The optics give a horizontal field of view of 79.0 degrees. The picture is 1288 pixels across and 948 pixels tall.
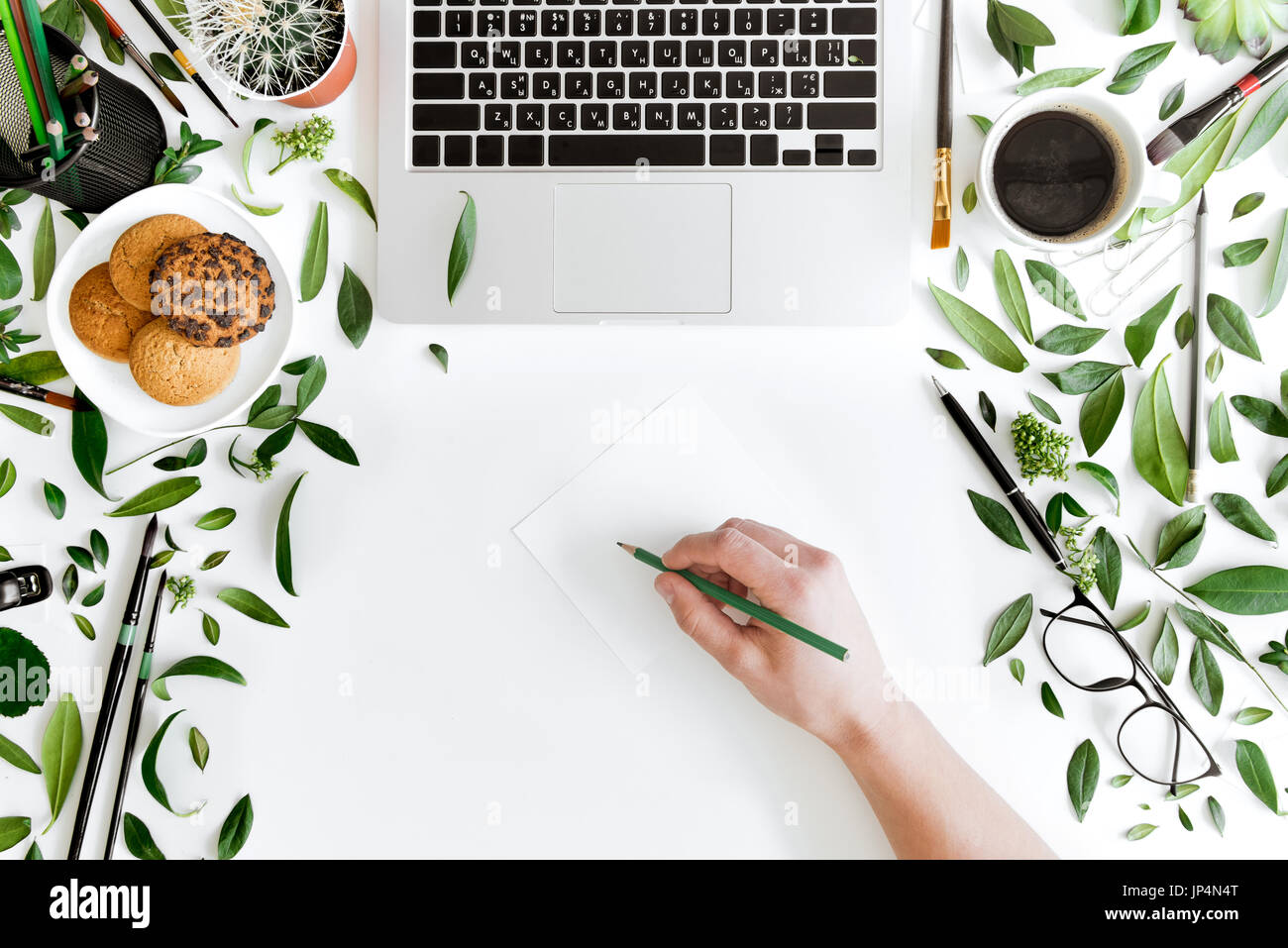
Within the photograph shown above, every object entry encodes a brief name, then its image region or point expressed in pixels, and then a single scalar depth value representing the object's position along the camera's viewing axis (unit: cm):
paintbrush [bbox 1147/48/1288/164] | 77
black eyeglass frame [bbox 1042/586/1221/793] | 78
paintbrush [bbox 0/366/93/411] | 79
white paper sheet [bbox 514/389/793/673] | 80
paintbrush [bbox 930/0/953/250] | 77
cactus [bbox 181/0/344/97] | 74
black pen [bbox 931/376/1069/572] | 78
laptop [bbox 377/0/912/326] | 75
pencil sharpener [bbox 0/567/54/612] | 77
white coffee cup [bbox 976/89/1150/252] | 72
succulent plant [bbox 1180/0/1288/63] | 78
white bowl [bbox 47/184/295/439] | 73
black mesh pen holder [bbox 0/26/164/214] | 66
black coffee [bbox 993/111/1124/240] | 74
